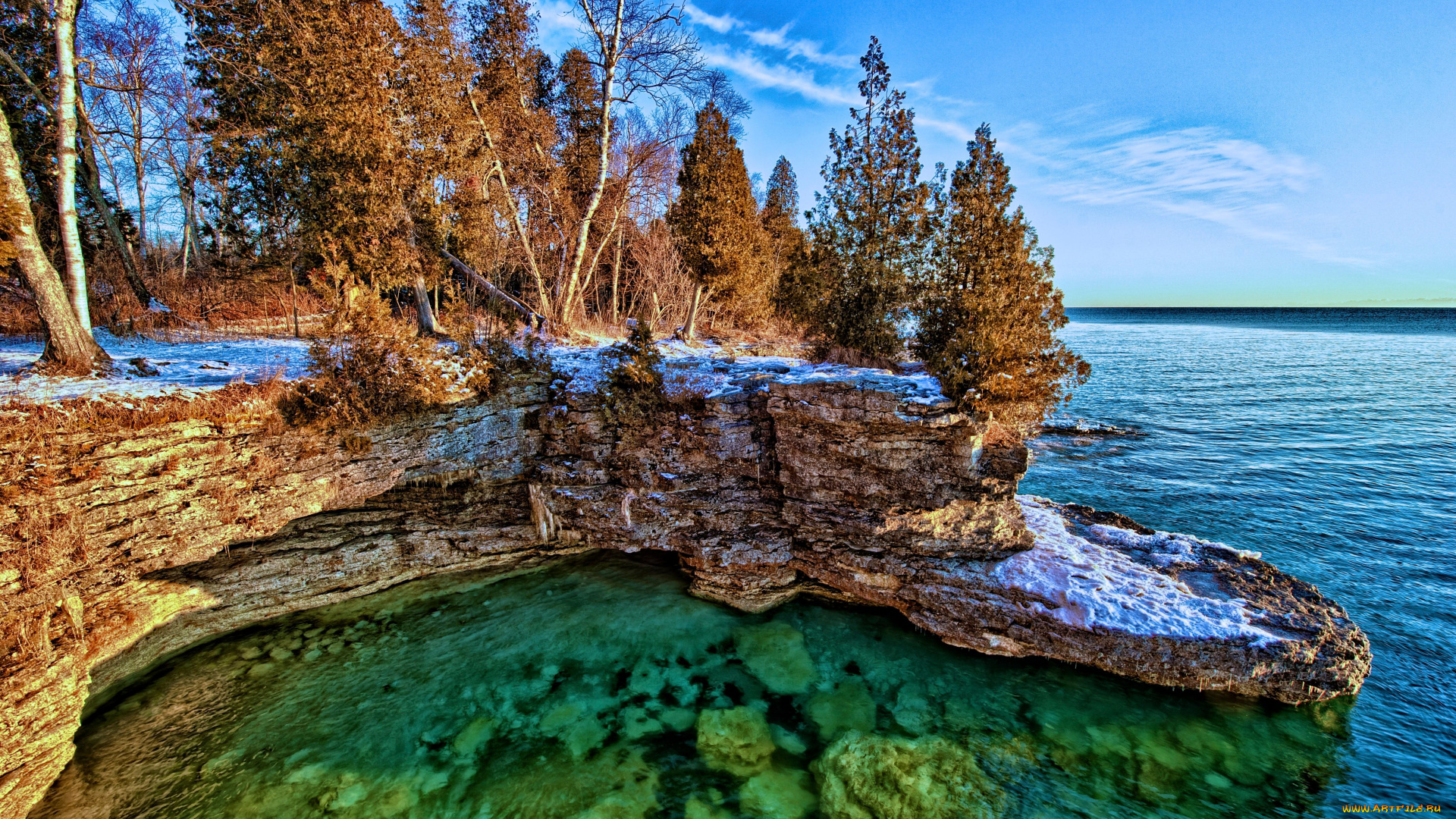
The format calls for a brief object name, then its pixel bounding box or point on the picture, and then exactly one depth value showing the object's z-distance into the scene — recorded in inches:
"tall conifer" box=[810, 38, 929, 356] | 543.5
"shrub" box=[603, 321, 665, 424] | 381.7
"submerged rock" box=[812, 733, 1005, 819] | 226.1
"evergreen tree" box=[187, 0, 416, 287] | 386.0
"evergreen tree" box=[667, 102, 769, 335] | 598.5
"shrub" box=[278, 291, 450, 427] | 331.0
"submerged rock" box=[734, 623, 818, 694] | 299.3
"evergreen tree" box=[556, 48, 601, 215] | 741.9
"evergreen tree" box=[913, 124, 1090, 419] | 327.3
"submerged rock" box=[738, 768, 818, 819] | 226.2
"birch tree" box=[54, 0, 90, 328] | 310.8
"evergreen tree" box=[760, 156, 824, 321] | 686.9
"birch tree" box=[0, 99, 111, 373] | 290.7
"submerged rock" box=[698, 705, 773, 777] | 249.3
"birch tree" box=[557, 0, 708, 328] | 557.9
